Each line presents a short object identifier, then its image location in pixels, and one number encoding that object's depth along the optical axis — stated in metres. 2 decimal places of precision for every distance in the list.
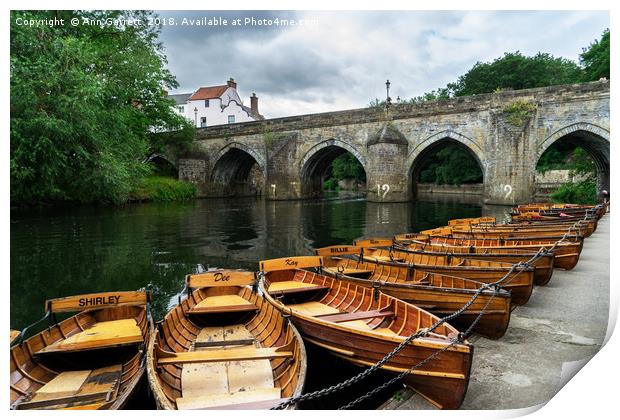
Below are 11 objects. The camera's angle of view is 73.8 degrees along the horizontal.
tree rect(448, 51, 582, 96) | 37.25
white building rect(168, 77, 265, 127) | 45.94
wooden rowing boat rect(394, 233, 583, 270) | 7.66
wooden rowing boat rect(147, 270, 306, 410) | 3.30
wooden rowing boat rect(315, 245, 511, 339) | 4.49
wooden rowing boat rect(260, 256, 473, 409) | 3.29
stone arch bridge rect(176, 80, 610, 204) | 21.09
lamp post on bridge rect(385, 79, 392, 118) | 25.41
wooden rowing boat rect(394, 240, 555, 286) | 6.50
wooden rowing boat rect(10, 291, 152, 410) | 3.44
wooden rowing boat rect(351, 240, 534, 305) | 5.52
